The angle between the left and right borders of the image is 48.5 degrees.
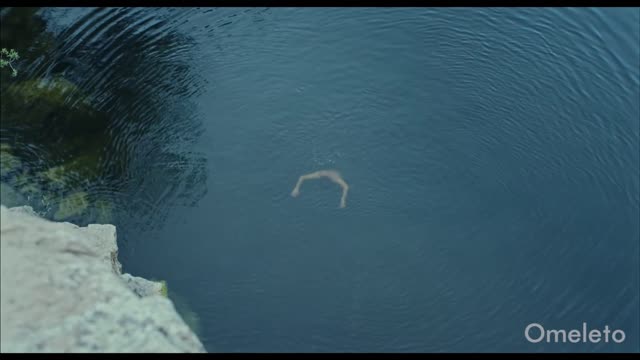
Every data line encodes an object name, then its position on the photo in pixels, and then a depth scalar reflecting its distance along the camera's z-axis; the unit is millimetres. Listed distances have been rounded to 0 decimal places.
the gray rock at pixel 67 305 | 16359
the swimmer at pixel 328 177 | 30356
